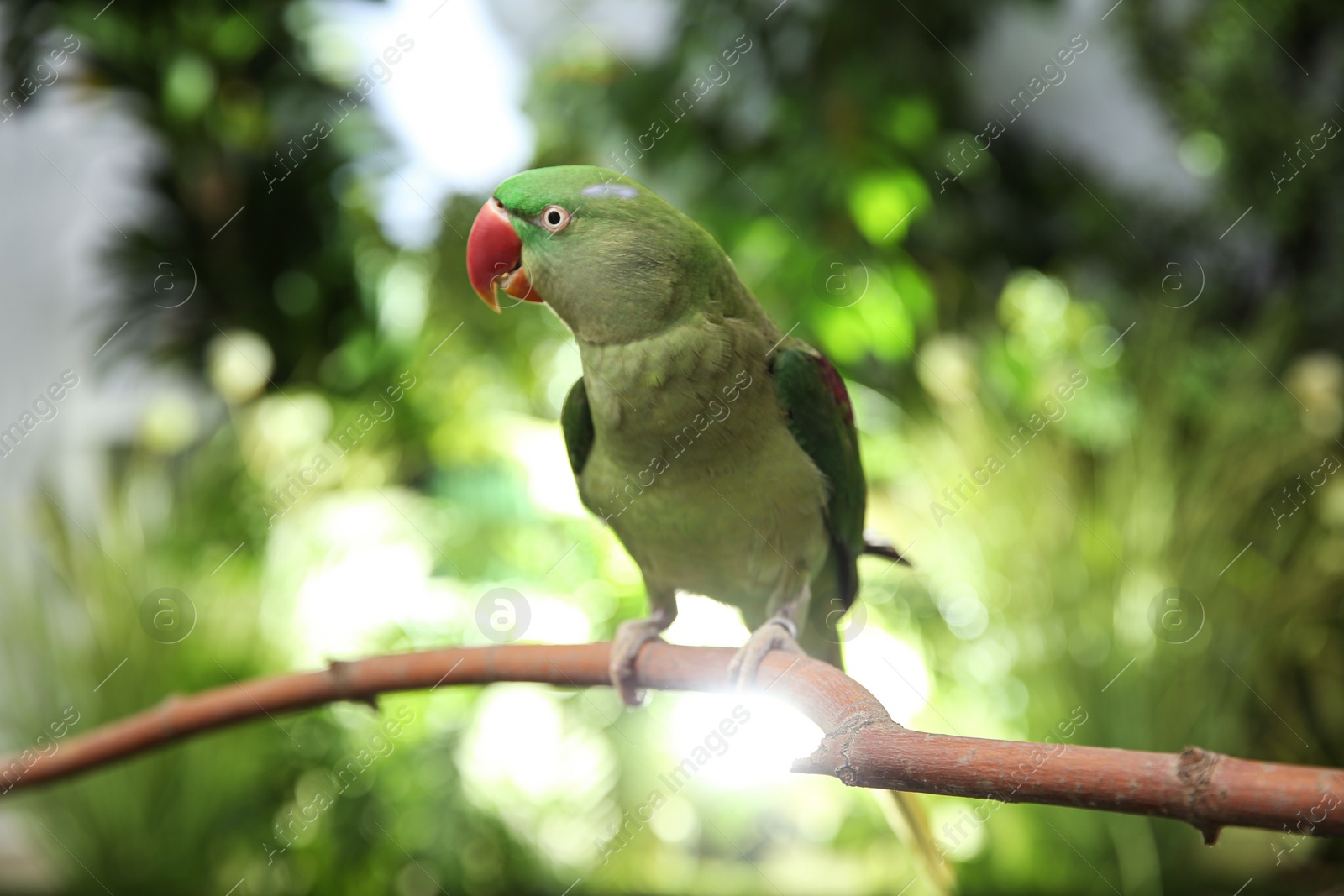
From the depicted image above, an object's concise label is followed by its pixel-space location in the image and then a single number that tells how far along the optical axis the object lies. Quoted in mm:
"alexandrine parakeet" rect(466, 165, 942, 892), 1175
